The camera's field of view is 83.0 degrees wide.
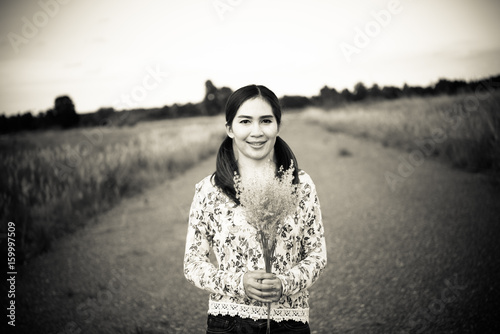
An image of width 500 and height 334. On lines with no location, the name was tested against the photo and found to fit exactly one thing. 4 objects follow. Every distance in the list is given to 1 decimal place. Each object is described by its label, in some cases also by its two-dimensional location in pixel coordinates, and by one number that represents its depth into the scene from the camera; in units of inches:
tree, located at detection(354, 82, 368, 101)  1179.2
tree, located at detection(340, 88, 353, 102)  1231.7
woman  57.5
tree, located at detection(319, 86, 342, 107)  1240.2
